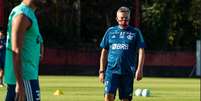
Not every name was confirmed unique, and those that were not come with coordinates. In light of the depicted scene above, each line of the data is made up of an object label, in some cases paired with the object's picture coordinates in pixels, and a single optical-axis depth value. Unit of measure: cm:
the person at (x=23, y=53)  1616
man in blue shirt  2611
